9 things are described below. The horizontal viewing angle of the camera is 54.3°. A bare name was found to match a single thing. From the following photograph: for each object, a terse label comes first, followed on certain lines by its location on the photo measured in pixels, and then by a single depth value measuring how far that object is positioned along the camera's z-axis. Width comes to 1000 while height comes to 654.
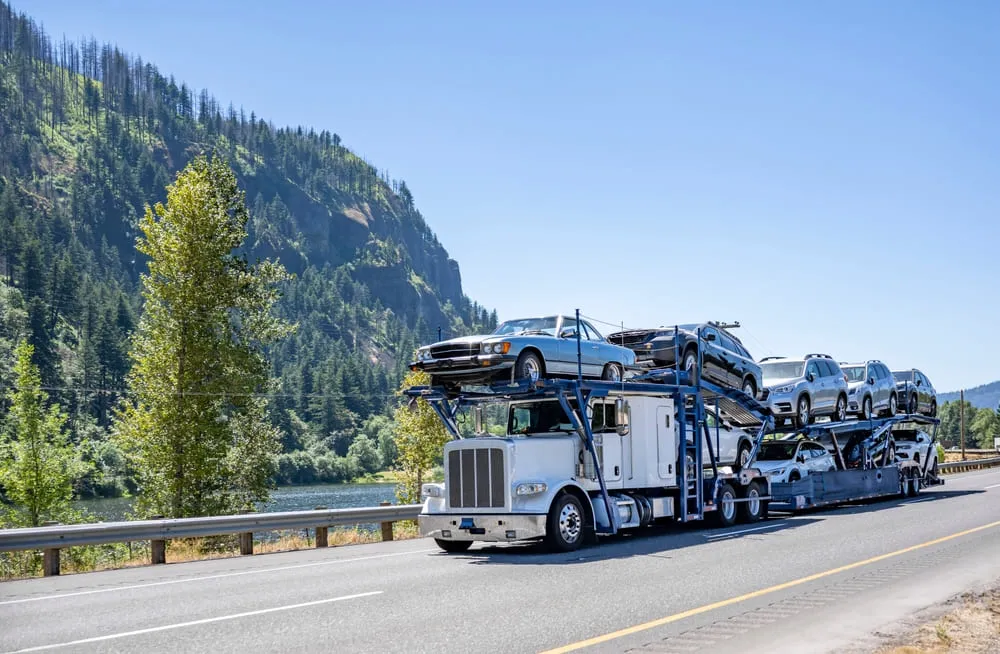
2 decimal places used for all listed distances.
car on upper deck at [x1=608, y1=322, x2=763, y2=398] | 18.98
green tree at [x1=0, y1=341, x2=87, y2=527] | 40.56
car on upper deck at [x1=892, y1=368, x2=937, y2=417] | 29.62
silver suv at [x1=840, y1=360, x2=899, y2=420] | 26.38
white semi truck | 14.77
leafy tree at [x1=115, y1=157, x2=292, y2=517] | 29.30
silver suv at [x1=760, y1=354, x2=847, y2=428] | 23.62
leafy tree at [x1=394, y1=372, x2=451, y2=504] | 48.16
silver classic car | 15.41
